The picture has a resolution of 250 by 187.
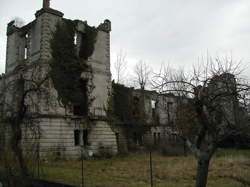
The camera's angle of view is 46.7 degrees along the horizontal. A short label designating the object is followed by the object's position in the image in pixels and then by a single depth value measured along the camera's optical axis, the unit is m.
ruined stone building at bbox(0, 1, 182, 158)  22.67
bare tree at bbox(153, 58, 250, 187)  6.72
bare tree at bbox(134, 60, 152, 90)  36.25
